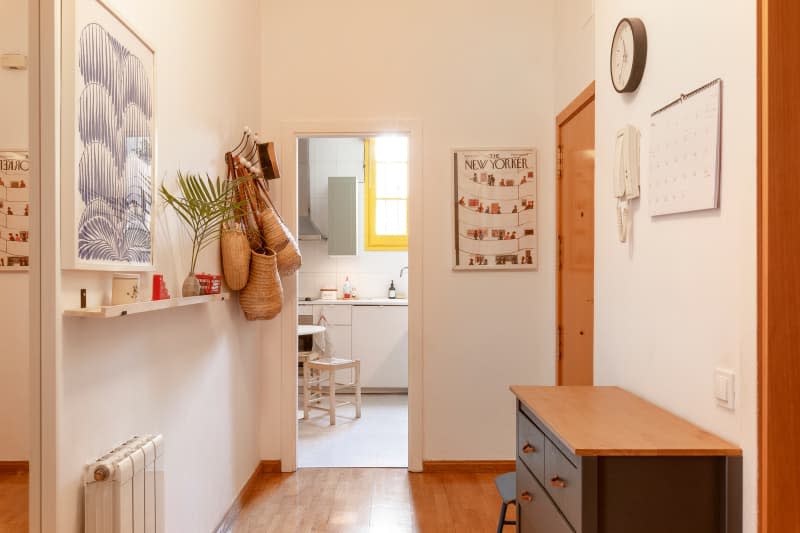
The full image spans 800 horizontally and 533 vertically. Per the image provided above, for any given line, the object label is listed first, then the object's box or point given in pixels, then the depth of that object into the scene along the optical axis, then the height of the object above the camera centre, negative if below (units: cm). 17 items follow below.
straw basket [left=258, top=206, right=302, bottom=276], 300 +13
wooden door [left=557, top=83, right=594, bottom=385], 293 +13
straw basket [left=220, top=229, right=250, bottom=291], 270 +3
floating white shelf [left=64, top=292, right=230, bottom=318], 146 -13
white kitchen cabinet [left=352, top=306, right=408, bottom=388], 562 -74
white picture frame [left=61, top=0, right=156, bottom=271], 146 +35
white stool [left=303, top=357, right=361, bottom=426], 471 -96
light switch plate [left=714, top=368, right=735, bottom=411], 139 -31
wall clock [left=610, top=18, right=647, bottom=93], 191 +74
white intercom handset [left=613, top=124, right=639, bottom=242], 194 +33
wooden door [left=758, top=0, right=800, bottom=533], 125 +0
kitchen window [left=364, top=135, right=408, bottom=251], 626 +79
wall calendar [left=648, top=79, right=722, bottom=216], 146 +32
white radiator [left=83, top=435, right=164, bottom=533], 151 -64
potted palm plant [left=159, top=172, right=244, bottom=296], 215 +22
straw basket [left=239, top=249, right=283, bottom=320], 288 -13
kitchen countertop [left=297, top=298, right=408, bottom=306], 563 -38
